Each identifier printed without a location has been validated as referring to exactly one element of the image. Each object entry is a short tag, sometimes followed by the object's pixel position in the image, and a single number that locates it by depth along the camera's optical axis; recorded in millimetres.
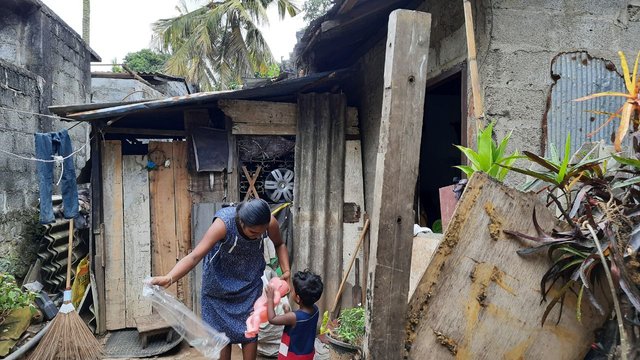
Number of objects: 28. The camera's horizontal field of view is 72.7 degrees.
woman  3080
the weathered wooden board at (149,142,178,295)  5809
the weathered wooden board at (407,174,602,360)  1830
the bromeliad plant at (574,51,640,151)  1925
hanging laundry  5211
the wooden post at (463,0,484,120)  2633
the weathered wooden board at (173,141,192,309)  5832
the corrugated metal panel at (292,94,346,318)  5727
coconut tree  14977
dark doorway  5996
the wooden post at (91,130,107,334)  5691
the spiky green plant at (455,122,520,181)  2055
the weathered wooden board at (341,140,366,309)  5832
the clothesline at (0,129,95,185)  5172
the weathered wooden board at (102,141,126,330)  5738
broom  4480
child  3240
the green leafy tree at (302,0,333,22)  19695
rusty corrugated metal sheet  3355
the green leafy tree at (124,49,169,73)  24203
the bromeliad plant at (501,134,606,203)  1939
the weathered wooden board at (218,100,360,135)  5621
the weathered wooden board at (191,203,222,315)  5750
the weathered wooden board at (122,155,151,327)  5793
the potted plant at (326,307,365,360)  3646
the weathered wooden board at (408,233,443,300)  2934
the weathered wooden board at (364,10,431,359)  1736
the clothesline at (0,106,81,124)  5141
